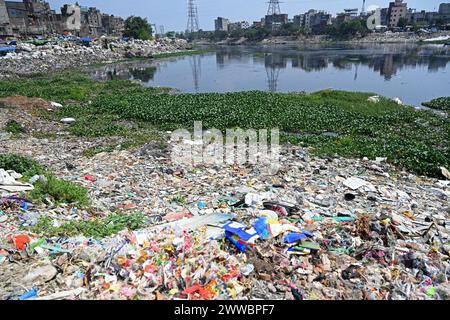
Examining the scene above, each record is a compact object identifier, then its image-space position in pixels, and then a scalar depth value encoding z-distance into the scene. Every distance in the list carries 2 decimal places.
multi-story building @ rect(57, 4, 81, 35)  67.31
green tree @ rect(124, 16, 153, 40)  77.88
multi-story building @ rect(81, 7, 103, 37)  74.84
